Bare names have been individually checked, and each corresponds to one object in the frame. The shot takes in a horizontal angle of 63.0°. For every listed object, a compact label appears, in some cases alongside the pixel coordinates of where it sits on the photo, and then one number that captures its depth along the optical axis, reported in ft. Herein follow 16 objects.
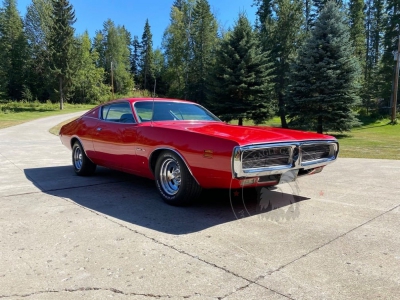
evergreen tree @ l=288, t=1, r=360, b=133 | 61.72
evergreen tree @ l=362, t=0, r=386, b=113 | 151.94
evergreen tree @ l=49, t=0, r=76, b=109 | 140.46
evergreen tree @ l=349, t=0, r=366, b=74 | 149.69
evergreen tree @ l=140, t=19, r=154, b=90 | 199.10
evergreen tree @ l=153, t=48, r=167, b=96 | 161.17
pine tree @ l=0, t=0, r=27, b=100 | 173.99
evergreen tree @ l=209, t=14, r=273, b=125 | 70.44
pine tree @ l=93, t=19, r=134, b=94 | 213.87
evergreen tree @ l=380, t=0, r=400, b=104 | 117.29
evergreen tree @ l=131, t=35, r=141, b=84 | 295.69
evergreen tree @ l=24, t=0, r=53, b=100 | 168.76
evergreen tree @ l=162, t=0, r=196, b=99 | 146.30
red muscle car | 11.93
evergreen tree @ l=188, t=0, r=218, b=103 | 139.03
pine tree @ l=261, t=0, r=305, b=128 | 100.49
